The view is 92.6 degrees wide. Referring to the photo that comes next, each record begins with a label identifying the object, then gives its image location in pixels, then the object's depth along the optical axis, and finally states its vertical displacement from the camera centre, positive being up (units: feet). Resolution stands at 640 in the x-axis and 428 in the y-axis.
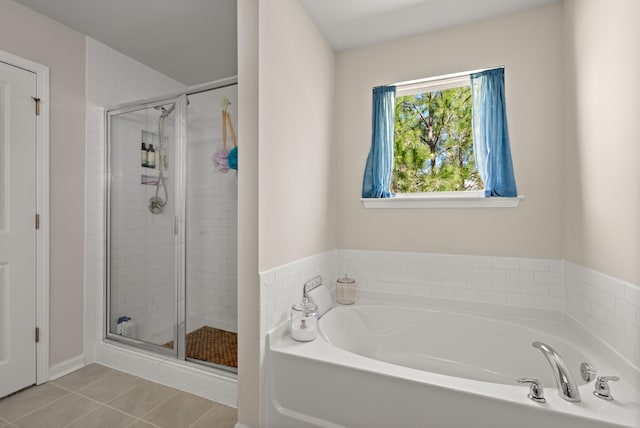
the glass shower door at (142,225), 7.58 -0.22
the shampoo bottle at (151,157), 7.93 +1.53
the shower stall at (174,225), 7.38 -0.23
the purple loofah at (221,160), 7.73 +1.43
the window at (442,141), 6.82 +1.82
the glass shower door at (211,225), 7.38 -0.22
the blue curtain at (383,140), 7.83 +1.93
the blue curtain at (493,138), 6.76 +1.73
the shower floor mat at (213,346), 6.85 -3.10
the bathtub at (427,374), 3.87 -2.56
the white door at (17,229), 6.31 -0.26
